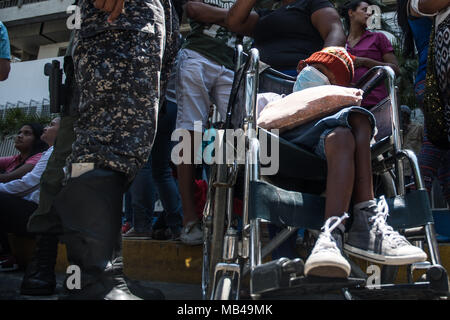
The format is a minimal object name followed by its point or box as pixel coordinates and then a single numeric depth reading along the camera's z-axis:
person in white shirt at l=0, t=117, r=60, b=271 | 3.45
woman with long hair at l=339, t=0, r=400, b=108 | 3.18
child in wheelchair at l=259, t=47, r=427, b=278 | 1.50
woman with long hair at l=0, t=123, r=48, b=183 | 4.21
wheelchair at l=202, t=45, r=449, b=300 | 1.50
